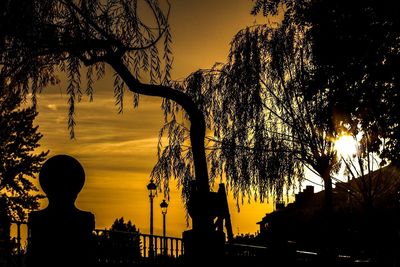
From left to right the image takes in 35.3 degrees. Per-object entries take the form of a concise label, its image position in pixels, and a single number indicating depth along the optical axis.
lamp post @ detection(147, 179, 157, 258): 31.51
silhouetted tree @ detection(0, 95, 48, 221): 40.16
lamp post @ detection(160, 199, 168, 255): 35.19
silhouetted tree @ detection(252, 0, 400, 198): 15.04
